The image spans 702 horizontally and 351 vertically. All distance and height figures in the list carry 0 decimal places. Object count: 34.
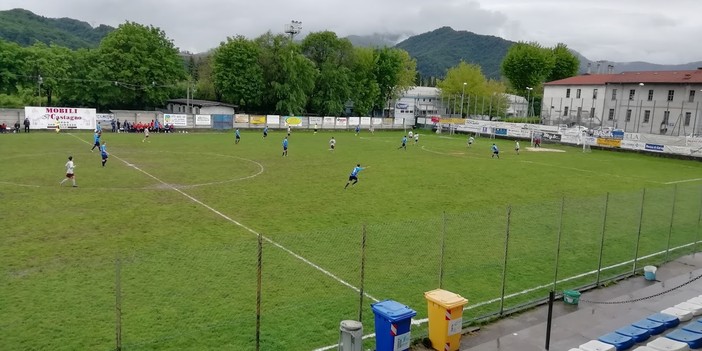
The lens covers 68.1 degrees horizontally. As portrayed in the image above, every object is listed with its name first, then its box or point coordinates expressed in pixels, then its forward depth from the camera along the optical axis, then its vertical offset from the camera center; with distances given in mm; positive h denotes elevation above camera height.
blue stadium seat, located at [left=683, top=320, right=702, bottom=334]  11086 -4370
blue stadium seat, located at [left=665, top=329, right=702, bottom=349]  10562 -4392
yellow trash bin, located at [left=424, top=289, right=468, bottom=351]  10328 -4145
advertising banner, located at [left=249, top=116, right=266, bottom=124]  71688 -2051
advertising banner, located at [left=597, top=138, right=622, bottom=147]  56344 -2377
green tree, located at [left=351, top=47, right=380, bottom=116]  90062 +4851
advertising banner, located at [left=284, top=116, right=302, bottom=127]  74062 -2136
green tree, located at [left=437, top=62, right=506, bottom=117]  102000 +5479
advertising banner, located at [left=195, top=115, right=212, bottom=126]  66688 -2332
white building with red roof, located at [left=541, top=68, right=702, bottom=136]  65000 +2742
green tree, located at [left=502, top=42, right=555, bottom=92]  101188 +10149
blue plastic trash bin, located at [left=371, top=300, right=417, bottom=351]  9727 -4068
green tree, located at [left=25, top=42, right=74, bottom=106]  73062 +3891
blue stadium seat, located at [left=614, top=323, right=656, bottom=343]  10898 -4458
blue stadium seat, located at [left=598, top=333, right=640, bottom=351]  10477 -4457
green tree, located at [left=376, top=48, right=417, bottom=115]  94312 +6936
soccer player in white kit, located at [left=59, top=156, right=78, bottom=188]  25391 -3720
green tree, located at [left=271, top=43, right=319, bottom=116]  80000 +3718
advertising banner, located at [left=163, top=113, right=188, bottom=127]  63438 -2366
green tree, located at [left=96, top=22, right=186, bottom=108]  72688 +4444
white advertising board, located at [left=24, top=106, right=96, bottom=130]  55625 -2385
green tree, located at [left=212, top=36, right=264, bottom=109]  79500 +4866
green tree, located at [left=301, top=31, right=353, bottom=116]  86188 +6365
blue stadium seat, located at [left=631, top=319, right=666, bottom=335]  11367 -4462
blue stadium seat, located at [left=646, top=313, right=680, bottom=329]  11758 -4461
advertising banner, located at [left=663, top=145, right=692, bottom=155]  49812 -2511
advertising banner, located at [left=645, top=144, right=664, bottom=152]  52438 -2522
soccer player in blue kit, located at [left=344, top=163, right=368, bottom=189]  28203 -3650
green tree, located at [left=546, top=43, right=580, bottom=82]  108562 +11228
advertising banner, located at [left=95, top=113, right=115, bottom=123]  61719 -2326
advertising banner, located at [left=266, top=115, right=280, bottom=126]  72725 -1966
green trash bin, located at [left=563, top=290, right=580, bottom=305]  13125 -4482
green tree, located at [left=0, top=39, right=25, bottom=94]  73062 +3775
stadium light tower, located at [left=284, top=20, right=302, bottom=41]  94538 +14173
